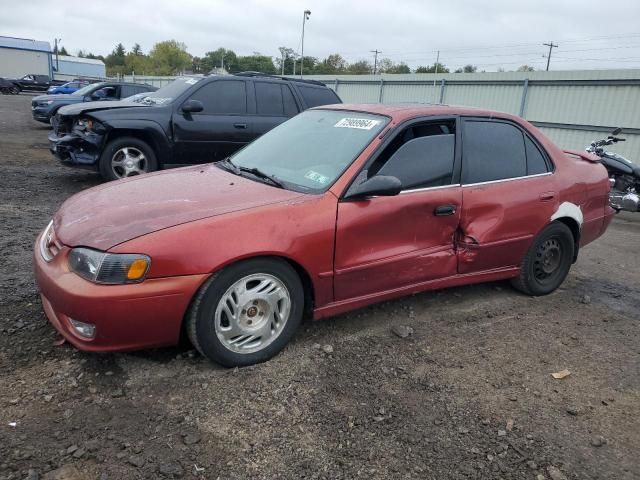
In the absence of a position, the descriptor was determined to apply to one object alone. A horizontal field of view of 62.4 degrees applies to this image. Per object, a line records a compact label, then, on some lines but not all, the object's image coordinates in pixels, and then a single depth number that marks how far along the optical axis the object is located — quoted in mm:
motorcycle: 8359
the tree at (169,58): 107125
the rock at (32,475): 2164
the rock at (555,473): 2395
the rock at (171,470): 2262
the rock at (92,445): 2365
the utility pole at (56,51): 80375
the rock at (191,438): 2463
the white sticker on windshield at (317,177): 3407
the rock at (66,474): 2195
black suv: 7445
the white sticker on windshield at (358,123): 3710
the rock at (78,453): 2318
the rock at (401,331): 3666
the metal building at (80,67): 83750
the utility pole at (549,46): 62969
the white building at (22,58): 59000
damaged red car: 2789
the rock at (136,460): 2297
